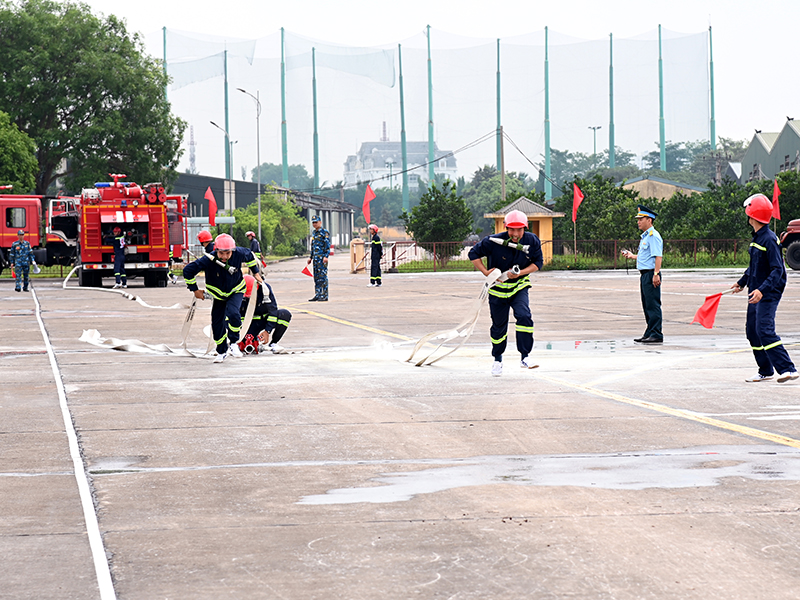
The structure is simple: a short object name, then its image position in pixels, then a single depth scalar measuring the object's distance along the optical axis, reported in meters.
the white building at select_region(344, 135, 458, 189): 184.12
